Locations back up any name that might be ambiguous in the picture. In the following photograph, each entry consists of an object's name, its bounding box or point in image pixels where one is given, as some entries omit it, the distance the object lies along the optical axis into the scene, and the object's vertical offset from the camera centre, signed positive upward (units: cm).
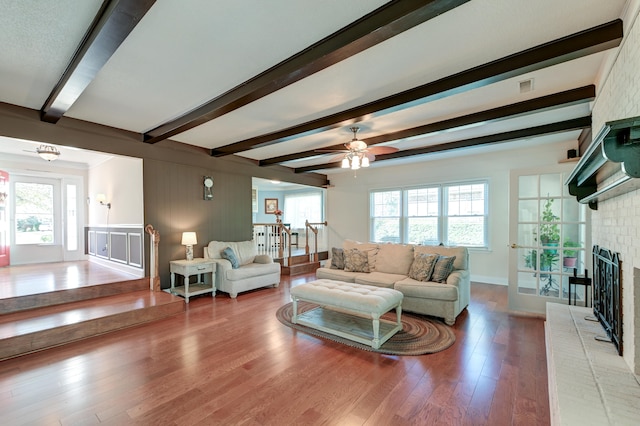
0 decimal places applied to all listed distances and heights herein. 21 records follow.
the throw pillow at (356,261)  477 -82
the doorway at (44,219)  624 -14
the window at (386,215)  731 -8
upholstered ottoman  308 -108
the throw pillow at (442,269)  399 -80
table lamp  502 -49
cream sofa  375 -99
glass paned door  382 -40
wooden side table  474 -101
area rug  301 -143
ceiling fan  397 +84
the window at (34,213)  628 +0
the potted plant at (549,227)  393 -22
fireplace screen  211 -68
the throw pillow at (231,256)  523 -81
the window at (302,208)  1052 +15
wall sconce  614 +29
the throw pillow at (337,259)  500 -81
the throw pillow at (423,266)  410 -79
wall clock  567 +50
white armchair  502 -103
